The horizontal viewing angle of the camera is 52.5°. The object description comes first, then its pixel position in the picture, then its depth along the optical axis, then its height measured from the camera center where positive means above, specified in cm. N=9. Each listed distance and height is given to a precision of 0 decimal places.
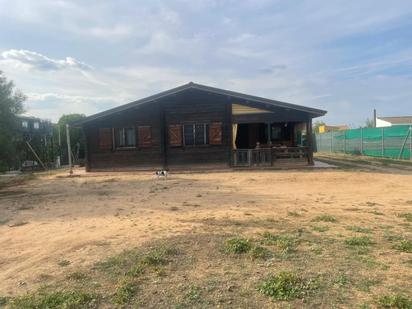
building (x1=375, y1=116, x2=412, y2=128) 6352 +262
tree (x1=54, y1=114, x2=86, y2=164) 3259 +76
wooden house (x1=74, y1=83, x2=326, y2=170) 1928 +72
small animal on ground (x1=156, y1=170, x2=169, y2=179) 1759 -120
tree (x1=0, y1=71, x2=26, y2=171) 1479 +113
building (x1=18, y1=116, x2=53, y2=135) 2962 +185
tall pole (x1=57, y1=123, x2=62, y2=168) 3057 -3
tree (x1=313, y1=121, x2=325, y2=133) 5951 +239
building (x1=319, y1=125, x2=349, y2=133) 5581 +173
